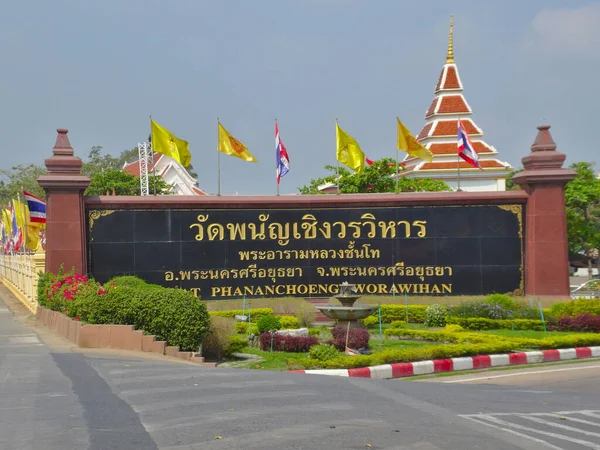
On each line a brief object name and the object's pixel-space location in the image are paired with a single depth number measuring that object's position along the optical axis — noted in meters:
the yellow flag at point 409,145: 24.44
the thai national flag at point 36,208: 23.05
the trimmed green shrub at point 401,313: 20.66
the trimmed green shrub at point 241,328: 18.33
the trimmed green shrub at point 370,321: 19.92
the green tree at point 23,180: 71.68
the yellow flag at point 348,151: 25.08
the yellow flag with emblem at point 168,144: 23.36
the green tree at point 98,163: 82.00
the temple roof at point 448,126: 52.94
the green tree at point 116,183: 59.44
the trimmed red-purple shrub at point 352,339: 15.64
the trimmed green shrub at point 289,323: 19.28
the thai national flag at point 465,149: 25.19
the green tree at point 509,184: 57.84
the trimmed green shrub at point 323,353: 14.41
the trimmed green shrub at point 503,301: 20.39
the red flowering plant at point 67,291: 16.70
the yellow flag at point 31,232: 26.92
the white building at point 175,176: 66.98
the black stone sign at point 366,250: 22.52
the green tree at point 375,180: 43.59
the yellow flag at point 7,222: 37.94
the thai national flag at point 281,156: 25.52
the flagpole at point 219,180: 23.65
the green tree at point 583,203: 41.25
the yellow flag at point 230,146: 24.33
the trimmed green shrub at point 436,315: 20.08
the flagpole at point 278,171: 24.80
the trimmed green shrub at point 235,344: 15.64
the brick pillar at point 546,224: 22.05
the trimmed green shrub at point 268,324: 16.91
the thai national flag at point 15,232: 30.21
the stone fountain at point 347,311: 17.14
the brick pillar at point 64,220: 21.20
